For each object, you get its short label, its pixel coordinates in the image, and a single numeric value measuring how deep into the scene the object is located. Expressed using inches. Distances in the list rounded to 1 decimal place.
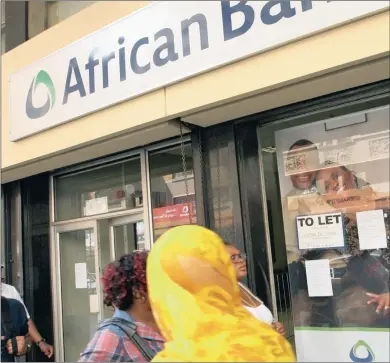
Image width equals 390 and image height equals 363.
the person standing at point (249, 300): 130.6
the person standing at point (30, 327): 197.3
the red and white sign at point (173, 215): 197.5
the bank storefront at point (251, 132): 143.7
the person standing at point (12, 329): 185.2
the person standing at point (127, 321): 87.1
